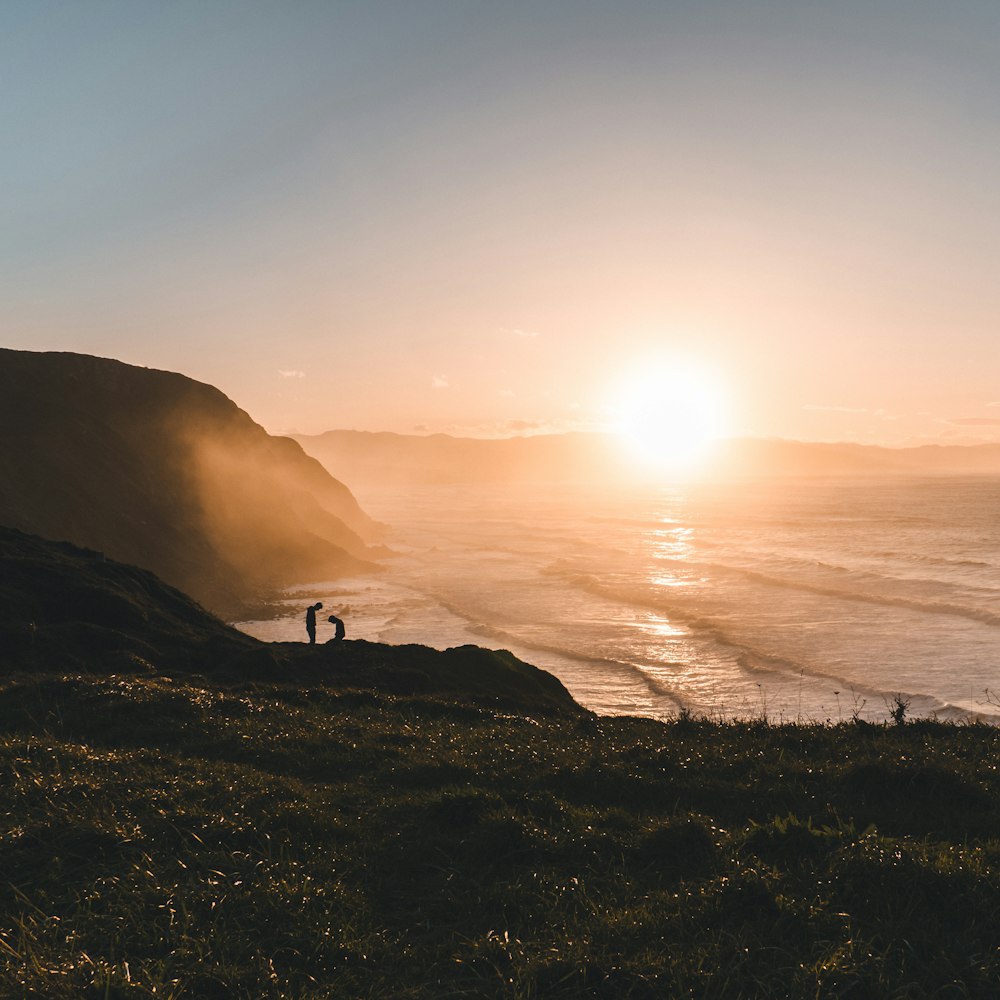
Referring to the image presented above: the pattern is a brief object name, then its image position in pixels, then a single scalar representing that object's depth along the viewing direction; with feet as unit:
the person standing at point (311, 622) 86.28
